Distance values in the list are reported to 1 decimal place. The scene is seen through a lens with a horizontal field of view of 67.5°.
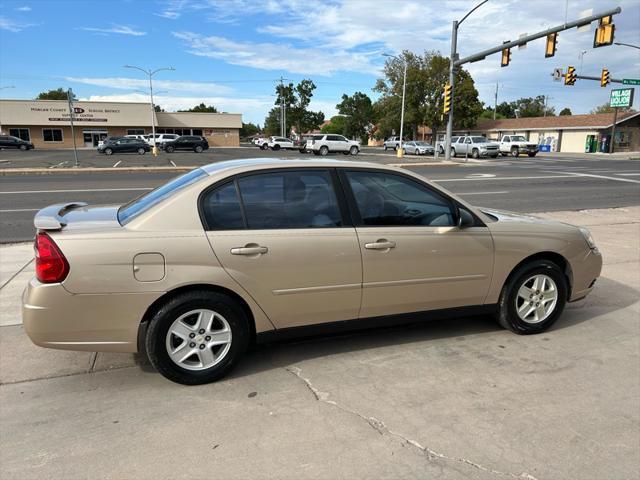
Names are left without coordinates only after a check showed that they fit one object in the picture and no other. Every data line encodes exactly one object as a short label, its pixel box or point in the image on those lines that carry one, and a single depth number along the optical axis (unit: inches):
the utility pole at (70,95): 878.1
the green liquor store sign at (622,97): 1972.4
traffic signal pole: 753.6
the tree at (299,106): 3595.0
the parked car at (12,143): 1895.9
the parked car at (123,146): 1632.6
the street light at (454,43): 1007.5
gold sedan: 119.9
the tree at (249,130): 5735.2
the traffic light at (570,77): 1179.9
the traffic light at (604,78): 1182.3
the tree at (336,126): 4957.4
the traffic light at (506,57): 920.9
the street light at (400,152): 1536.7
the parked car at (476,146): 1539.1
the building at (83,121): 2358.5
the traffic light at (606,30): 760.3
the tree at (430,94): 2458.2
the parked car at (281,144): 2147.5
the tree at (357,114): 4638.3
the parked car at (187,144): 1775.3
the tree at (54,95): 4204.2
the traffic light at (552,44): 838.3
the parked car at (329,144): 1609.3
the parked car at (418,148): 1800.0
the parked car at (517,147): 1691.7
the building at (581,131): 2134.6
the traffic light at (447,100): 1122.5
